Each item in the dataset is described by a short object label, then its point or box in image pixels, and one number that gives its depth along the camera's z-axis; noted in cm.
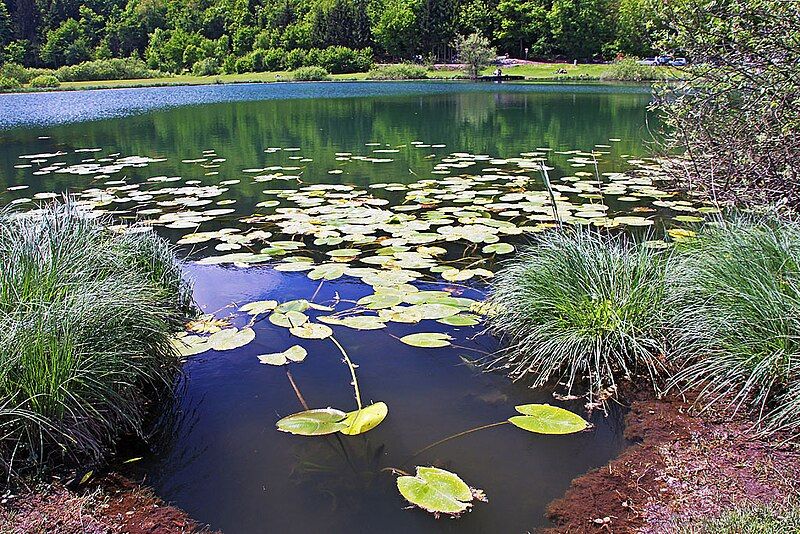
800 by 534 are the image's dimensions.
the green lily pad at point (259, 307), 334
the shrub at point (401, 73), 4184
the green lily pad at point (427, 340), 289
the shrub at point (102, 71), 4425
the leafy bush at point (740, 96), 361
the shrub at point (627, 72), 3108
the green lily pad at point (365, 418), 225
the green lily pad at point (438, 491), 184
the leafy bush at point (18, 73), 3984
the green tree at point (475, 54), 4012
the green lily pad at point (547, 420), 224
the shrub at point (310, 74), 4272
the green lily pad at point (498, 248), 413
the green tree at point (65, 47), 5800
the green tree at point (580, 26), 4862
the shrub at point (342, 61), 4800
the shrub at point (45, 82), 3828
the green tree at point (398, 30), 5278
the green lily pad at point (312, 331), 302
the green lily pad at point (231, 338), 290
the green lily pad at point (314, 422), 223
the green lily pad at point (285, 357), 278
